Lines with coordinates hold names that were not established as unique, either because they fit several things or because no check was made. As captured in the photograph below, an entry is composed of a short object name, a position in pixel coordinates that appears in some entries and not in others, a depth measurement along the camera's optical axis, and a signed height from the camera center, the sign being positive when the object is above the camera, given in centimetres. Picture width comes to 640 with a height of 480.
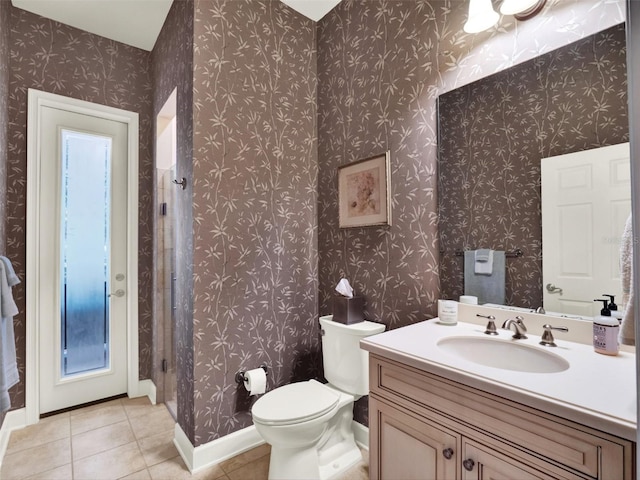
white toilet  142 -82
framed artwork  176 +31
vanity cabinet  69 -53
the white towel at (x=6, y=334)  140 -45
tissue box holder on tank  179 -40
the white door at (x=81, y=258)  224 -11
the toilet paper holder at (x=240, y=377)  183 -80
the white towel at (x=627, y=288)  73 -13
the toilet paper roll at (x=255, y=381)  176 -80
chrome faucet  117 -33
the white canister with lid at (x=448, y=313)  139 -32
